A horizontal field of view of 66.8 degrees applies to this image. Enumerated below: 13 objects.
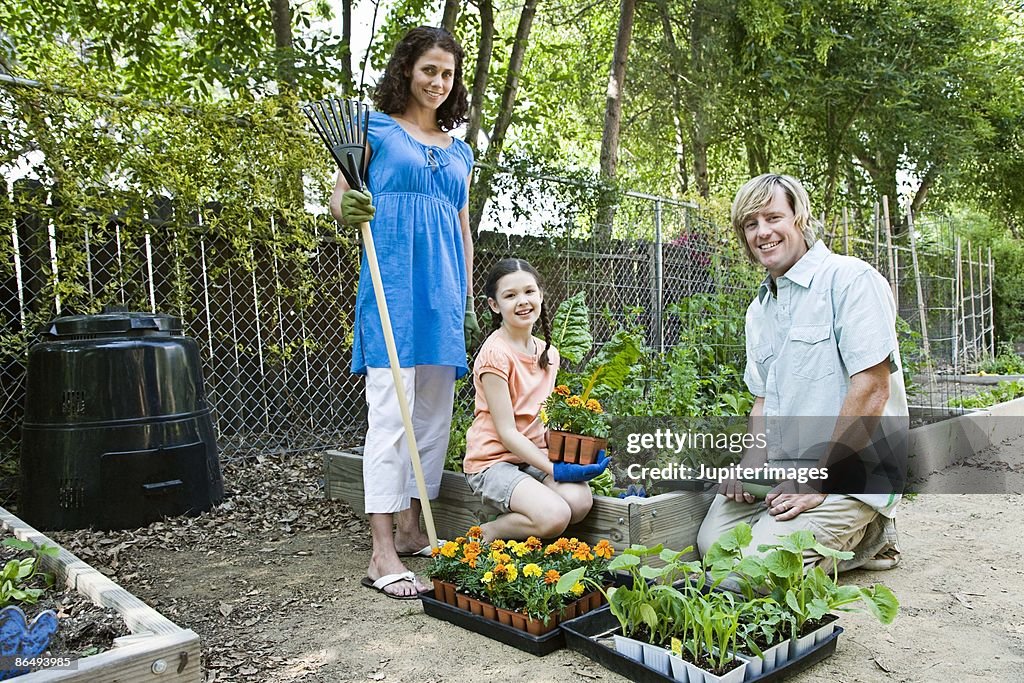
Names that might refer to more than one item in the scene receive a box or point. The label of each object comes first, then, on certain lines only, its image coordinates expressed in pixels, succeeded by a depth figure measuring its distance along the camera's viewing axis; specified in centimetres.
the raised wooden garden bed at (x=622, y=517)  243
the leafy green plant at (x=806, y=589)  175
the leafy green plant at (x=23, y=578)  168
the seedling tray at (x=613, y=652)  171
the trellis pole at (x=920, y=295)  581
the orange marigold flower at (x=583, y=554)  205
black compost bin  295
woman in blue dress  251
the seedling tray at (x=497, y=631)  192
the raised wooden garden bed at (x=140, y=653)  132
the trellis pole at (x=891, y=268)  563
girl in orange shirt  239
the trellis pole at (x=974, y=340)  871
